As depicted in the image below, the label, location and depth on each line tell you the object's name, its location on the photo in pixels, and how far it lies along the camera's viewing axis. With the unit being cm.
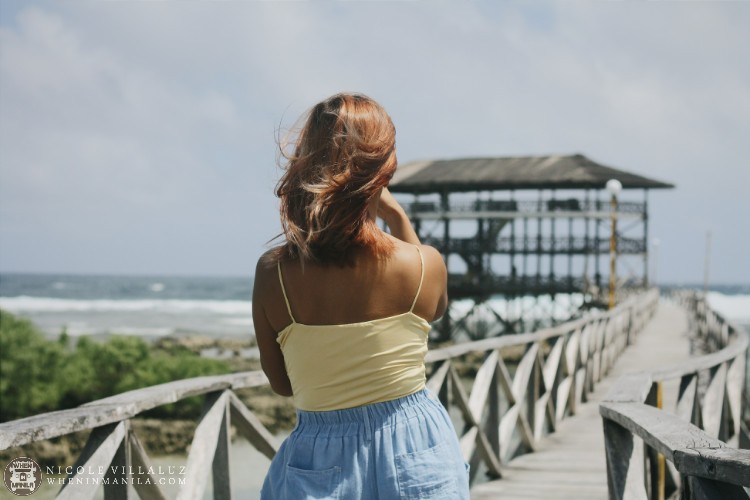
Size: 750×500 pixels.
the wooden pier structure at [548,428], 244
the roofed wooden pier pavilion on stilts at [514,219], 3300
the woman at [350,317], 186
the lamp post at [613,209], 1545
